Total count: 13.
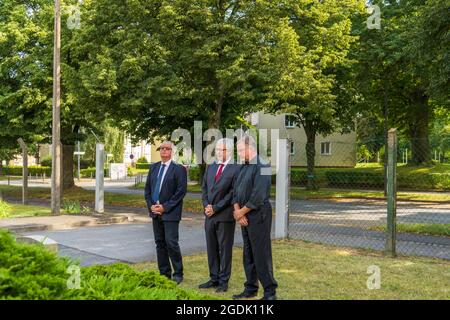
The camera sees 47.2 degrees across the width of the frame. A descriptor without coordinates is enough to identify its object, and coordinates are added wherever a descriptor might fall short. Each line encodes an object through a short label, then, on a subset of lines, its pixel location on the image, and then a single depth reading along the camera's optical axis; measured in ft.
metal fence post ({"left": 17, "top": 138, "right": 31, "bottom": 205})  58.95
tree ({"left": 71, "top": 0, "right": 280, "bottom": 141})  52.65
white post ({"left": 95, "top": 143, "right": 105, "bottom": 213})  52.08
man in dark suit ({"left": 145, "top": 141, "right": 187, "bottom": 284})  22.53
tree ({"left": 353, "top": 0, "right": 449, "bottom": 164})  42.68
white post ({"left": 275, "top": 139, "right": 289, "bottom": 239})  34.37
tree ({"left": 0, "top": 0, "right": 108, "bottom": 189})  72.49
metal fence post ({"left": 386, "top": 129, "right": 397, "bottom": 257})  28.35
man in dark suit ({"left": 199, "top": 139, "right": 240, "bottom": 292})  21.35
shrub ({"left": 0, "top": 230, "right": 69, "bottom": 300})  10.12
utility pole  50.09
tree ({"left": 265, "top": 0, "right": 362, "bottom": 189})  54.54
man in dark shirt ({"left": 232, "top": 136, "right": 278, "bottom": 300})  19.57
